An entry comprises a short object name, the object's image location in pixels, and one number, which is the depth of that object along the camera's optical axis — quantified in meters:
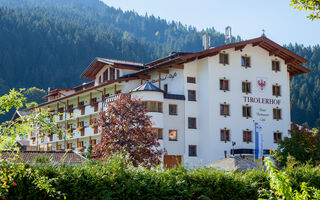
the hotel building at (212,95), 44.16
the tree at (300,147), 37.00
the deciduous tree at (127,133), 32.12
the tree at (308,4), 12.66
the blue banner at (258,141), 42.81
